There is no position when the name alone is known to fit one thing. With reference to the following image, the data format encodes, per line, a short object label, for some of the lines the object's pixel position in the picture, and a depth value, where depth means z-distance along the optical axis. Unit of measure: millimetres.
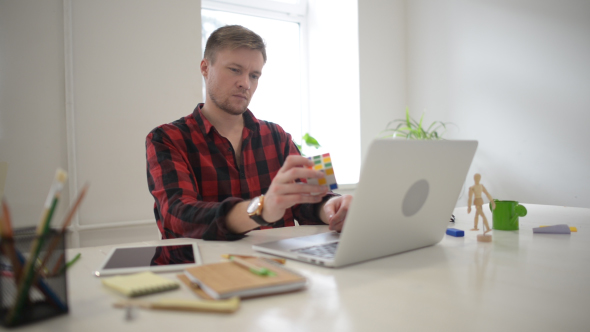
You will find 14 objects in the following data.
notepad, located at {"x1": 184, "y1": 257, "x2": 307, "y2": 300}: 573
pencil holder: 471
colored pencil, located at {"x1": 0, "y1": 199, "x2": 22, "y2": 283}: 453
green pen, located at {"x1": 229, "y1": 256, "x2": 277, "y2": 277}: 630
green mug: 1168
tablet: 722
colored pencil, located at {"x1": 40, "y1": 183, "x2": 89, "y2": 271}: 484
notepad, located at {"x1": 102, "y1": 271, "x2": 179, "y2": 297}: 594
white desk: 501
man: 1040
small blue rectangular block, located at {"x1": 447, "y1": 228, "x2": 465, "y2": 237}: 1069
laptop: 705
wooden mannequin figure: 1010
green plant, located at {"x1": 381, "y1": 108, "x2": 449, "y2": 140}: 2965
